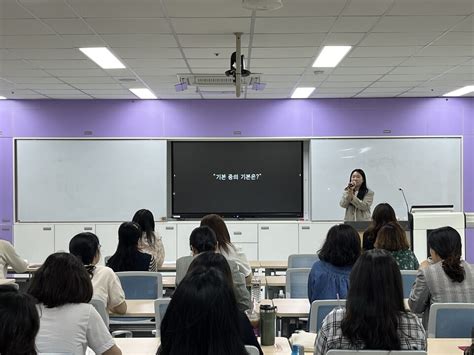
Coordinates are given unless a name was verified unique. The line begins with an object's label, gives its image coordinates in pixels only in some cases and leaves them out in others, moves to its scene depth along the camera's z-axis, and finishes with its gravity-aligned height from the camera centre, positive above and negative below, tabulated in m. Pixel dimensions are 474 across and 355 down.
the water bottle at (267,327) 3.08 -0.80
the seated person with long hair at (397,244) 4.86 -0.55
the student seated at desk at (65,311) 2.69 -0.61
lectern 7.69 -0.56
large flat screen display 10.09 +0.03
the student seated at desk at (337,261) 3.83 -0.54
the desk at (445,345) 3.02 -0.91
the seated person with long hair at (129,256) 5.18 -0.68
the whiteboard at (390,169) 9.84 +0.19
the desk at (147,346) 3.02 -0.92
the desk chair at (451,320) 3.42 -0.85
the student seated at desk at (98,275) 3.94 -0.65
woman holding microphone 7.21 -0.22
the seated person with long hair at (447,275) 3.76 -0.63
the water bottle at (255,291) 4.40 -0.87
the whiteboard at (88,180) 9.85 +0.05
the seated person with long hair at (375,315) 2.38 -0.57
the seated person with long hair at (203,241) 4.50 -0.47
